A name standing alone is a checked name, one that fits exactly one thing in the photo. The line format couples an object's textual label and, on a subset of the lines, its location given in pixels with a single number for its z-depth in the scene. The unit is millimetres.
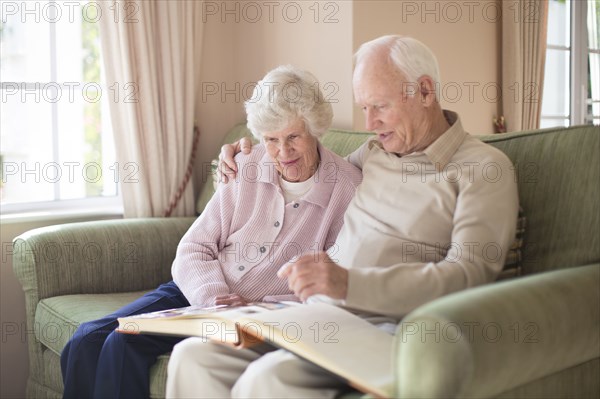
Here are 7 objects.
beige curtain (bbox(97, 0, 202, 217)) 3283
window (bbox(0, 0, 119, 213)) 3340
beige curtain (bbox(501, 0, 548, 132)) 3646
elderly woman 2277
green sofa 1463
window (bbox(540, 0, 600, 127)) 4090
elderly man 1750
